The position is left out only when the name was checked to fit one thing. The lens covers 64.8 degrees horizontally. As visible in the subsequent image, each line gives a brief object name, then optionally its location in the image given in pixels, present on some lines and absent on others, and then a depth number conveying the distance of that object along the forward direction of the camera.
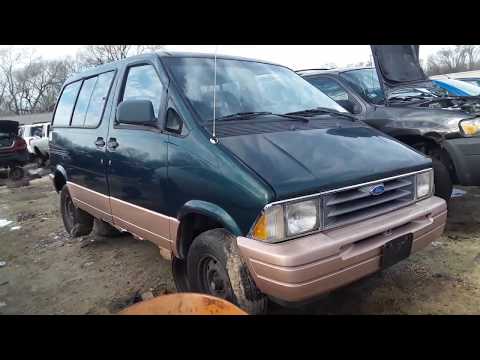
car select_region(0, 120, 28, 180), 12.40
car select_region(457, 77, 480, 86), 11.04
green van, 2.15
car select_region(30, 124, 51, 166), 14.98
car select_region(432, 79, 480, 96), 5.40
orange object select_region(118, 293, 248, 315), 1.88
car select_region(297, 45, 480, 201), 3.91
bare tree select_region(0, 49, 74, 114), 45.47
